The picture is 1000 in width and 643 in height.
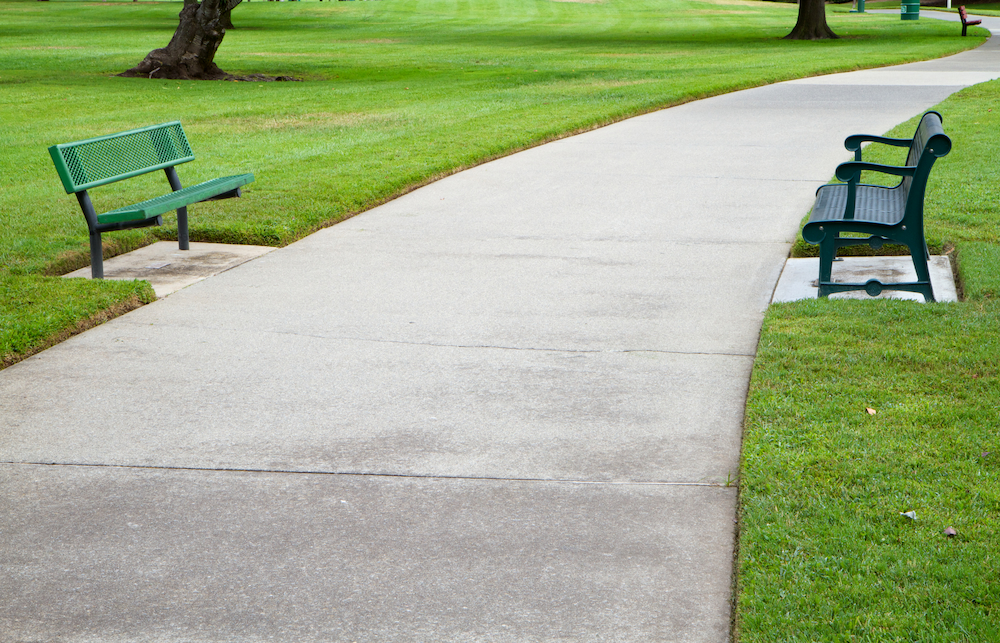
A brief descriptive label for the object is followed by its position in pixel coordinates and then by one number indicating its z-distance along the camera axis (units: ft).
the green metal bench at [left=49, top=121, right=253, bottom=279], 22.82
